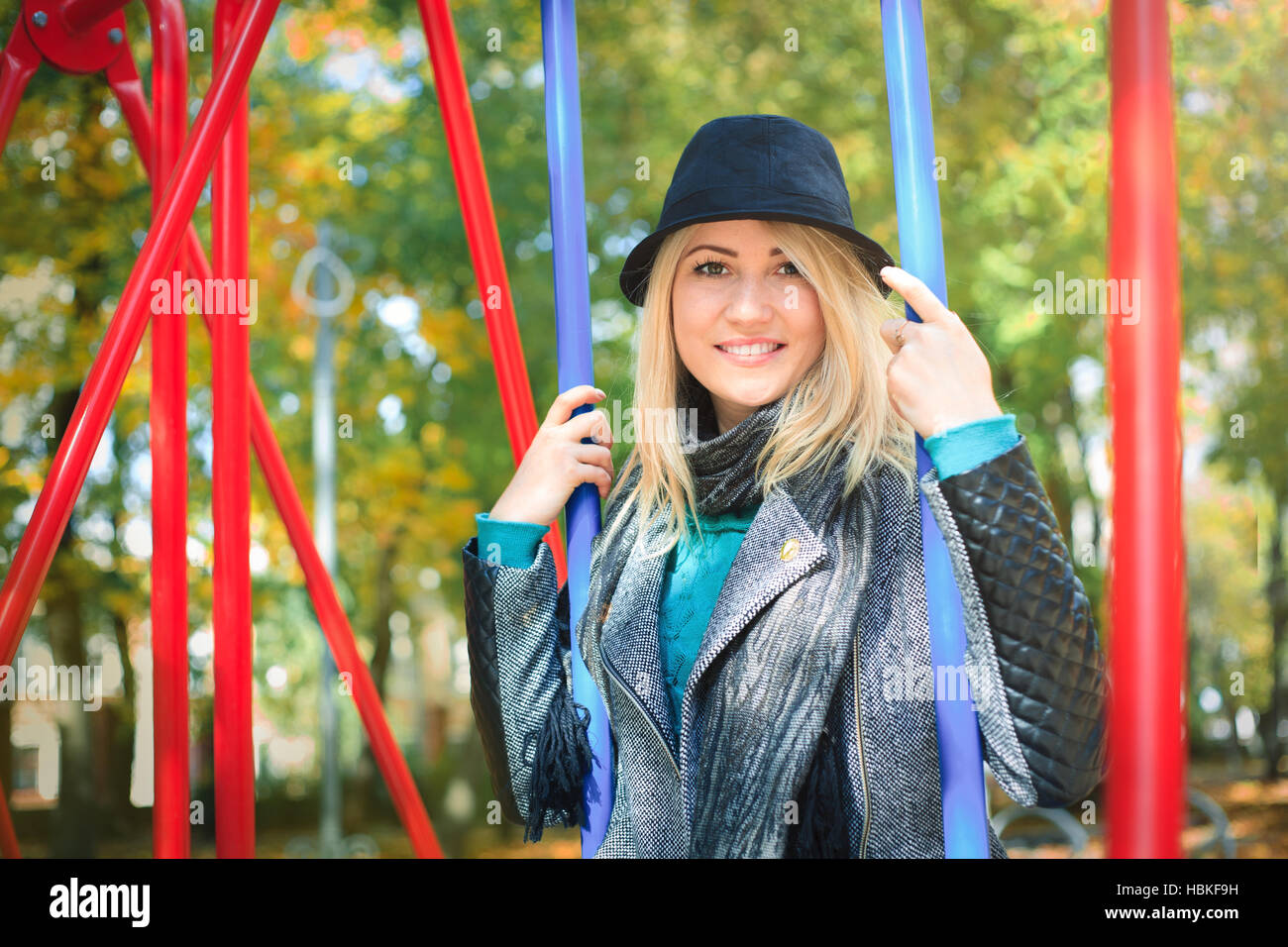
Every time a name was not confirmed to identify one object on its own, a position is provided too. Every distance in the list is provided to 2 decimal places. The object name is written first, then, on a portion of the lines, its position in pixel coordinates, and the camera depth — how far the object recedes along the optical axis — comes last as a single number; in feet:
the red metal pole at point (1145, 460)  3.20
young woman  4.32
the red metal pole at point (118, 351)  5.80
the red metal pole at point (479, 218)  6.64
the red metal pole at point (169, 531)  6.61
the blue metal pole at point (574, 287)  5.79
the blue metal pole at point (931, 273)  4.61
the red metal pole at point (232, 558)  6.06
